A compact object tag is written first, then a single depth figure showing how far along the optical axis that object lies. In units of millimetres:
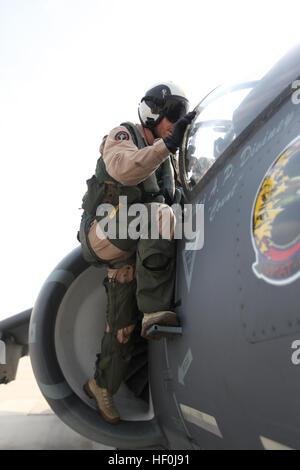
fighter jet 1242
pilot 2451
